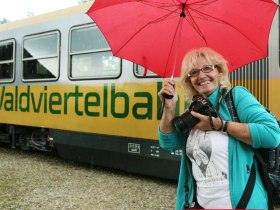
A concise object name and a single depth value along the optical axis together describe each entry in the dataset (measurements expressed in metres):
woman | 1.83
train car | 5.84
